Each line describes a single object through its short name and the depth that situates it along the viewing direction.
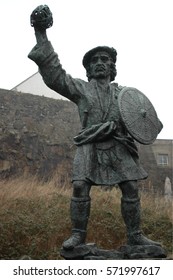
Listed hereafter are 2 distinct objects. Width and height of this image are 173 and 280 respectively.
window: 24.70
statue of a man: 4.32
